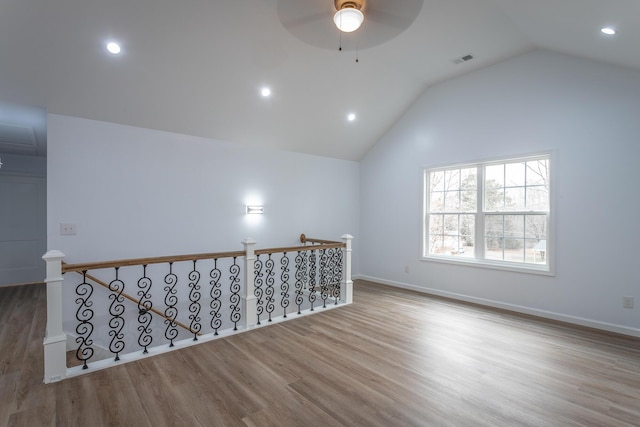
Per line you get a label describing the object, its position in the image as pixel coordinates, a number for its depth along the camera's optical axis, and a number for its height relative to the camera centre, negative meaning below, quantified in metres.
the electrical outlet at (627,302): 3.63 -1.04
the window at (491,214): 4.39 -0.02
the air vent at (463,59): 4.47 +2.24
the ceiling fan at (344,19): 2.39 +1.61
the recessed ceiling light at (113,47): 3.21 +1.72
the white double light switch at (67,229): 3.68 -0.19
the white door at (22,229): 6.38 -0.34
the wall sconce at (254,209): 5.24 +0.06
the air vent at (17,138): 4.78 +1.27
